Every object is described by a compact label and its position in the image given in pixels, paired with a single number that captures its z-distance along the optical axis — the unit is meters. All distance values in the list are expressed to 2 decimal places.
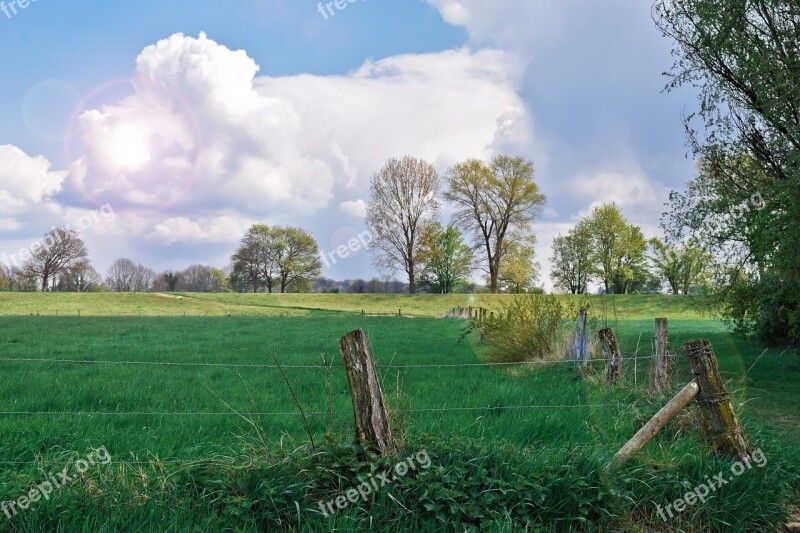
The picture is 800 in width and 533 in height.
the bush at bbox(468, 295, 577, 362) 13.89
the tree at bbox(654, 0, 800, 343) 13.12
